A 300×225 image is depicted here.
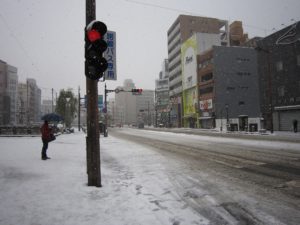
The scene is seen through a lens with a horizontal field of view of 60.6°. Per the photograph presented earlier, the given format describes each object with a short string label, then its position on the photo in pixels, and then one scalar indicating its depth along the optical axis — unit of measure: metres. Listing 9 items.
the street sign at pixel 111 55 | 12.63
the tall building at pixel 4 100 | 86.75
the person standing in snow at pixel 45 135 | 10.64
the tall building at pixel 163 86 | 127.62
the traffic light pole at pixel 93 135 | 5.80
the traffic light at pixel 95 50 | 5.26
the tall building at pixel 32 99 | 131.75
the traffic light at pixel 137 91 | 26.17
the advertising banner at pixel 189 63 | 66.06
